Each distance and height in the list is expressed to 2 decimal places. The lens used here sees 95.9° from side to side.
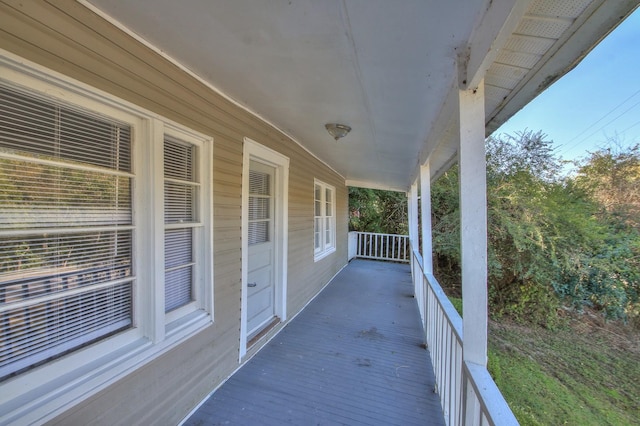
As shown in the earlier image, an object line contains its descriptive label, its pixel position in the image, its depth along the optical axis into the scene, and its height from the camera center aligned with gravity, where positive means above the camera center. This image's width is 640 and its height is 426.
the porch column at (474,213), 1.38 +0.01
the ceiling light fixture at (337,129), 2.75 +0.84
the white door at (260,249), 3.06 -0.37
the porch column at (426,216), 3.67 +0.00
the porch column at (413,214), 6.19 +0.04
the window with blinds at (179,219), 1.90 -0.02
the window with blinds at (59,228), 1.11 -0.05
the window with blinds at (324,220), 5.60 -0.09
